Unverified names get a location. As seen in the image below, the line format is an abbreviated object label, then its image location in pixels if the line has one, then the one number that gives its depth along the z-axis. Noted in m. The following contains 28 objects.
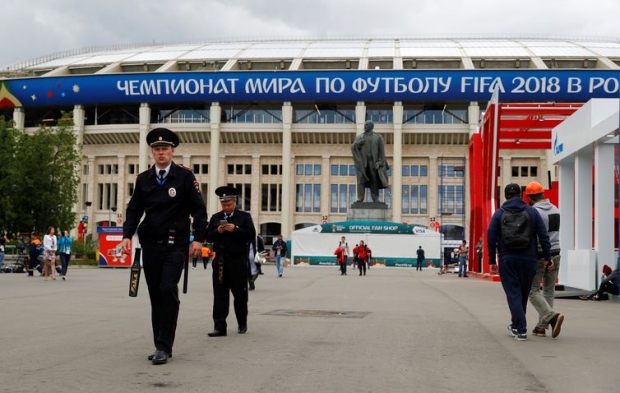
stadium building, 65.62
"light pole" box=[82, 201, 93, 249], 54.03
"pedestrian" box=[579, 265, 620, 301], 15.70
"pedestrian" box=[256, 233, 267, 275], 21.76
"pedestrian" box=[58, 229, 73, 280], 24.27
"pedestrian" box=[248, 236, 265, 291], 16.78
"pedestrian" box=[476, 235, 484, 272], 28.92
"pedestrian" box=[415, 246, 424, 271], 41.56
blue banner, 62.74
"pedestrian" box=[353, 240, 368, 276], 30.84
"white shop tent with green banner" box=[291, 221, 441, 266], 44.72
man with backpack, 8.50
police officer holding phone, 8.82
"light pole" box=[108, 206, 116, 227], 70.85
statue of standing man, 42.12
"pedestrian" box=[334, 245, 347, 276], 31.16
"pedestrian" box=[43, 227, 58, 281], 23.28
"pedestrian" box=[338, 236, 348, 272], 31.42
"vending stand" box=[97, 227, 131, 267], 36.81
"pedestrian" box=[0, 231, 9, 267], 28.52
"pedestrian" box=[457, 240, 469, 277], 32.44
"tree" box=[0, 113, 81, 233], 42.50
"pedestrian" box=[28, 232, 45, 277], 27.25
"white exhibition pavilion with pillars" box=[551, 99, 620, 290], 16.91
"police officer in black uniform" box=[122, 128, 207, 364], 6.70
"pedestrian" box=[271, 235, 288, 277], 28.08
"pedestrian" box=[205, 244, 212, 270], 36.81
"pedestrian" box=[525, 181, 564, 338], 8.73
